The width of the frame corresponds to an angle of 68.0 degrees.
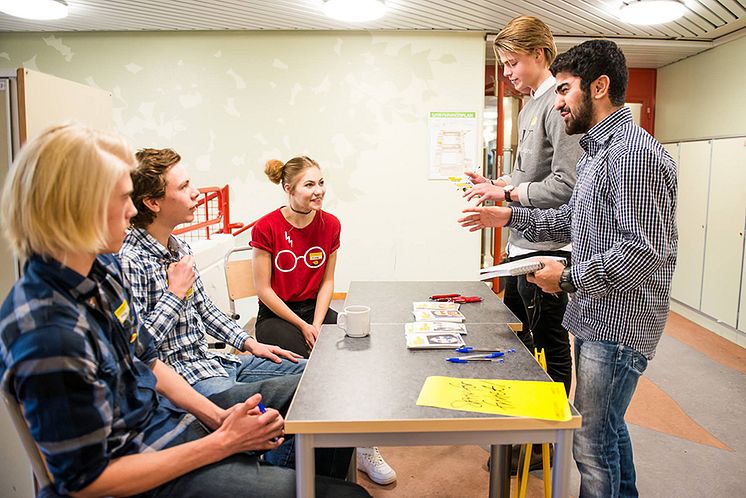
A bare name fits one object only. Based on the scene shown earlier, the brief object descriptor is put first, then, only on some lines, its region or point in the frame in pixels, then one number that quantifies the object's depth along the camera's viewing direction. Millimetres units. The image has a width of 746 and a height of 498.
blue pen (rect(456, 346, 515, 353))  1559
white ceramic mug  1711
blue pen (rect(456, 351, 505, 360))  1498
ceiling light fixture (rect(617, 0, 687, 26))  3715
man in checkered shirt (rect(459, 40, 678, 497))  1420
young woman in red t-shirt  2459
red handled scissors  2143
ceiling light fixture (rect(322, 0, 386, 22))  3818
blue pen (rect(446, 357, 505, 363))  1481
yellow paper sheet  1175
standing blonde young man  2088
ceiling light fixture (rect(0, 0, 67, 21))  3775
